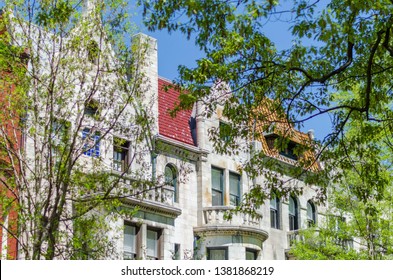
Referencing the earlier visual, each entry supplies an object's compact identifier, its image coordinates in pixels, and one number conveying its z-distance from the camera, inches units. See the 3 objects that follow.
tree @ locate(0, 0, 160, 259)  795.4
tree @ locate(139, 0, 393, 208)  706.2
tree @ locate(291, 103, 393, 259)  1278.3
